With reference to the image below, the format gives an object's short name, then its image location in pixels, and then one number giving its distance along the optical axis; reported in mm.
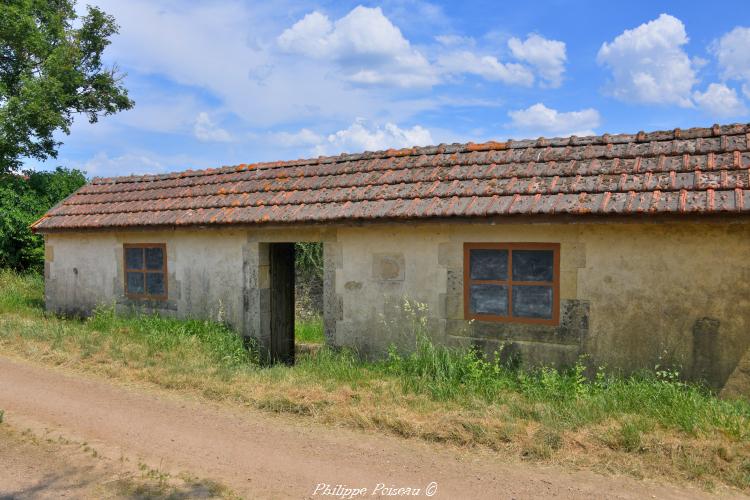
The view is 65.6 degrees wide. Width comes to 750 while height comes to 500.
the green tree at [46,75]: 17578
